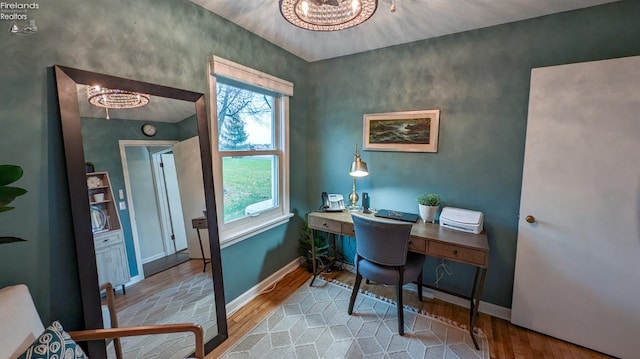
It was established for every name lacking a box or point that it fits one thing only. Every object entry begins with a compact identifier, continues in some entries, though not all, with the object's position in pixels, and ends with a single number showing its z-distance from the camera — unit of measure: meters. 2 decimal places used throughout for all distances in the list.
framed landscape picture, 2.32
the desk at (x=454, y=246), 1.78
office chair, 1.86
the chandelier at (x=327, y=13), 1.24
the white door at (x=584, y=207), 1.62
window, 2.04
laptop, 2.27
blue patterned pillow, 0.98
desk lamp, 2.46
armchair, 0.97
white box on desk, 2.01
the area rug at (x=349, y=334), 1.79
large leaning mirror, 1.30
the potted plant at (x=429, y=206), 2.24
